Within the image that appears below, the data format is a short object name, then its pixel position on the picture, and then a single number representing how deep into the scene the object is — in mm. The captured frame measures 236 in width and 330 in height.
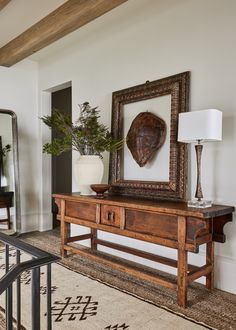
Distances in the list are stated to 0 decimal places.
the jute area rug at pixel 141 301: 2057
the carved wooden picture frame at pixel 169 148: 2852
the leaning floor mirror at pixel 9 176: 4453
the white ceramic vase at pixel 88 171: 3283
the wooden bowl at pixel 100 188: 3119
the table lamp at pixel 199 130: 2309
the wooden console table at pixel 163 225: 2281
